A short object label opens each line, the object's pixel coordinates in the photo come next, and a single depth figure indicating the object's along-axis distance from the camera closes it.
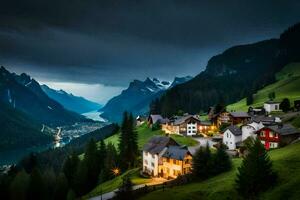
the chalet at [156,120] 183.82
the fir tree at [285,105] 154.73
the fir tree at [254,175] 59.00
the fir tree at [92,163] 121.88
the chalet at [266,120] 112.53
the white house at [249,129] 112.41
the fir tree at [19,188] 104.38
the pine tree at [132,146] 120.81
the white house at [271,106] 161.91
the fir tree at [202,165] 77.12
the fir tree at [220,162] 77.44
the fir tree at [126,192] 57.53
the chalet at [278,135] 93.38
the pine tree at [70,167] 127.69
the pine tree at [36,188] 106.38
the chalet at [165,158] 92.03
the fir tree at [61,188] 112.86
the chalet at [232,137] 113.88
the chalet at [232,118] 155.62
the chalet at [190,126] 159.62
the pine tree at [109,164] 113.27
